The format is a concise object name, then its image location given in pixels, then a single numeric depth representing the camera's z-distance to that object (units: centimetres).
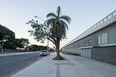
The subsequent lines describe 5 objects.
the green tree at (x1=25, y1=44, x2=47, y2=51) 7351
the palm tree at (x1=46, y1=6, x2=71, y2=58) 1326
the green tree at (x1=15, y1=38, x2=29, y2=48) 5637
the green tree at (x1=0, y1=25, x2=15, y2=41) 3852
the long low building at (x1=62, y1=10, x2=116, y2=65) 988
